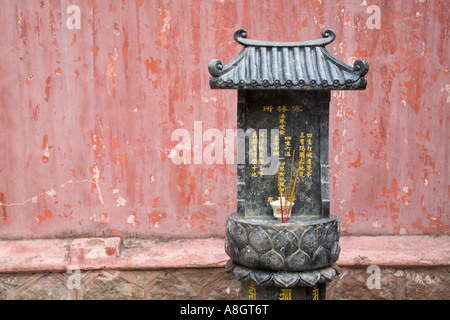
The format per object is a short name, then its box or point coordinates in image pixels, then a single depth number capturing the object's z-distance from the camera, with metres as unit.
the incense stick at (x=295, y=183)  4.06
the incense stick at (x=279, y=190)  4.06
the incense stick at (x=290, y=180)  4.08
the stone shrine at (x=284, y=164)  3.75
